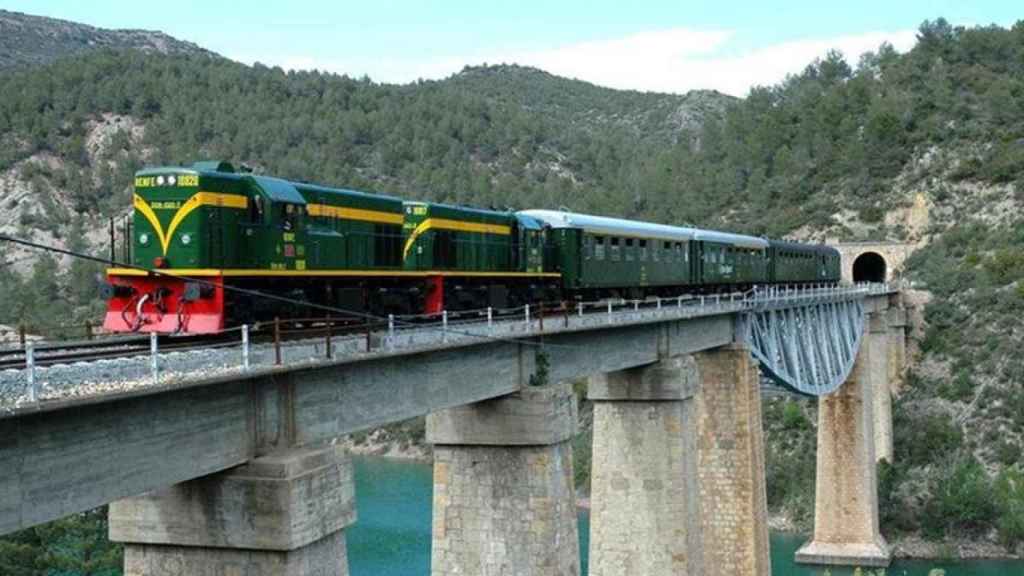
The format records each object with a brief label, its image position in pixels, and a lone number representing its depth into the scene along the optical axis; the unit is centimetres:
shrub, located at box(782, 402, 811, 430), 6900
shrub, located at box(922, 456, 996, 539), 5828
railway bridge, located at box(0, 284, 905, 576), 1161
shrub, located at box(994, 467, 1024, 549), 5672
